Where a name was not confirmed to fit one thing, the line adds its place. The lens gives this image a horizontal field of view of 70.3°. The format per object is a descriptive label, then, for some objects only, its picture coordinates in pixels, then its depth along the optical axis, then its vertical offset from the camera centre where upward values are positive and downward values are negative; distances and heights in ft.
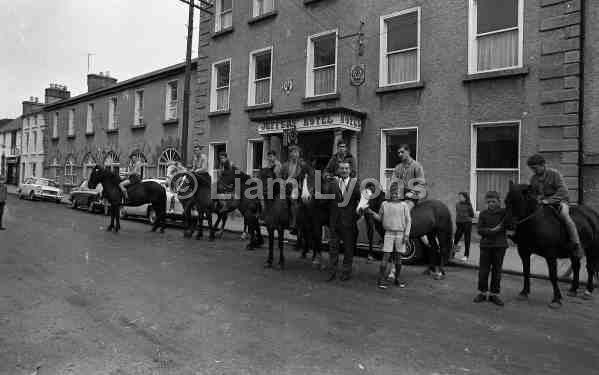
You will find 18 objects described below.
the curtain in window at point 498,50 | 40.09 +13.99
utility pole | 54.13 +13.08
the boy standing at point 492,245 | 20.77 -2.41
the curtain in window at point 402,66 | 46.16 +13.98
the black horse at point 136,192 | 45.73 -0.69
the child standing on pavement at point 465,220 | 33.58 -2.05
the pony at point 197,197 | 41.57 -1.04
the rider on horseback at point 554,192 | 21.43 +0.28
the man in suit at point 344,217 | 24.94 -1.51
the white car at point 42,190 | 90.79 -1.60
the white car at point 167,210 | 50.79 -3.09
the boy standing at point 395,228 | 23.54 -1.96
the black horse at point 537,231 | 20.63 -1.69
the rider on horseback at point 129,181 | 45.88 +0.44
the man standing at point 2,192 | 44.88 -1.13
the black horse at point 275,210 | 27.63 -1.39
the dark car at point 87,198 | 67.92 -2.42
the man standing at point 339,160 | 27.78 +2.08
